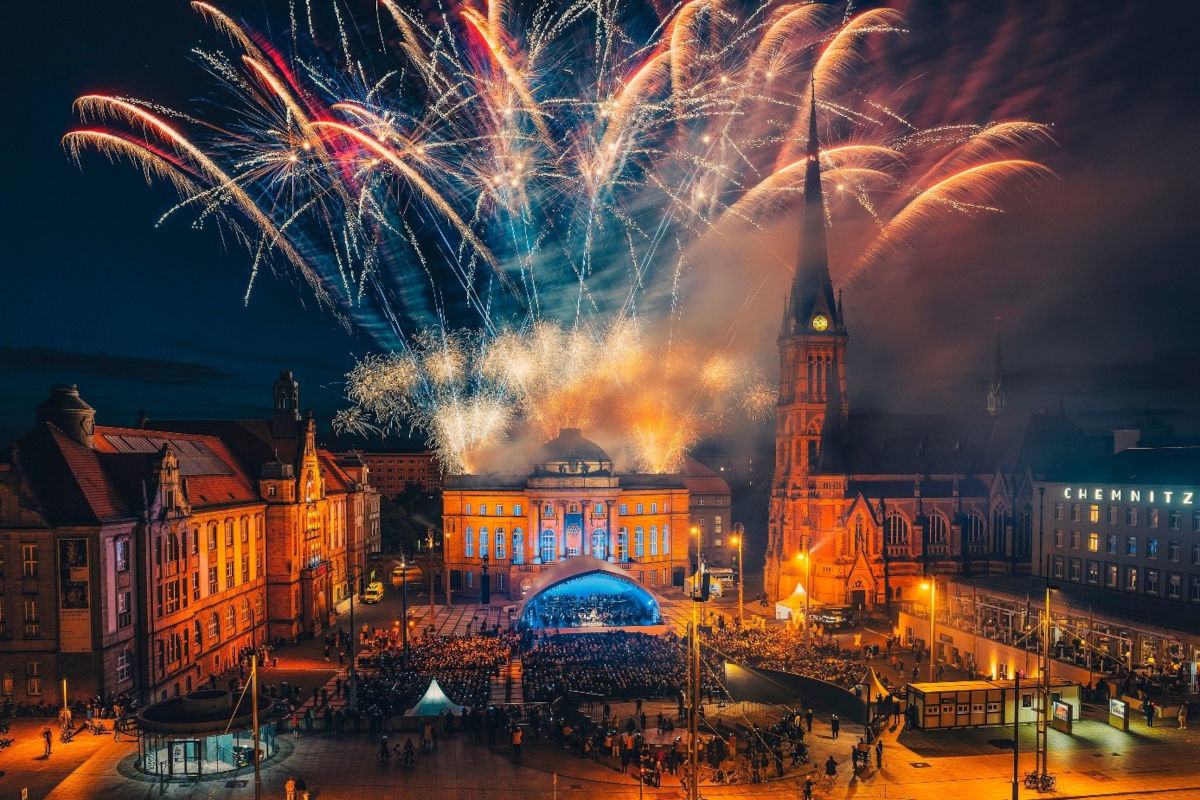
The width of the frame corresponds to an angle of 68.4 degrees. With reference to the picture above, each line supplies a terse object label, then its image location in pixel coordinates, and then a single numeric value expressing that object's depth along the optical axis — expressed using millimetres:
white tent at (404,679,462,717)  42591
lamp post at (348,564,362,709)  45219
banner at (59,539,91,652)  44156
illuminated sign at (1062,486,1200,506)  59625
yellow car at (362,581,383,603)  84812
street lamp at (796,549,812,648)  55800
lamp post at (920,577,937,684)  49481
